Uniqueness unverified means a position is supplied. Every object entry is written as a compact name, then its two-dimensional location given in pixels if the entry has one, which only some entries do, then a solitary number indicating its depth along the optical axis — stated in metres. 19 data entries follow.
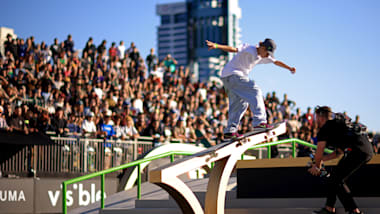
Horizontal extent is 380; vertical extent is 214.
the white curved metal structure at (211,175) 7.66
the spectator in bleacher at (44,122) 16.12
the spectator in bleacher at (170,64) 25.83
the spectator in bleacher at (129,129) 17.47
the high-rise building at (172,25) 163.62
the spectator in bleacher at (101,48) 22.03
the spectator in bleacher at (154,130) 18.38
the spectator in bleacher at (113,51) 22.75
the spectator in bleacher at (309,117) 24.08
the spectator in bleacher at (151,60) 24.50
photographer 8.04
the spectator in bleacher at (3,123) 15.05
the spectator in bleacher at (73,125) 16.59
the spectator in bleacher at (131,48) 23.83
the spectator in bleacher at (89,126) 16.66
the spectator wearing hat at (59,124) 16.09
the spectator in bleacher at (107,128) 16.86
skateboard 8.18
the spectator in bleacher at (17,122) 15.32
